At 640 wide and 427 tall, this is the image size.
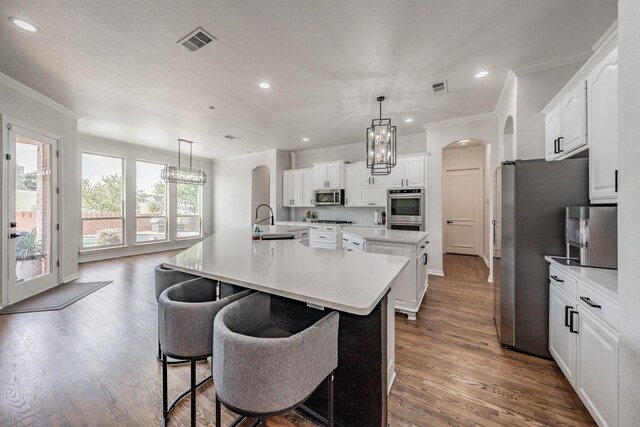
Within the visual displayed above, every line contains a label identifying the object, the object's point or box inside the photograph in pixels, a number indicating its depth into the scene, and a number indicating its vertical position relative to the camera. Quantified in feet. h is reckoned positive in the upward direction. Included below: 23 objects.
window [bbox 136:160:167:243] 21.39 +0.84
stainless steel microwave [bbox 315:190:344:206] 18.85 +1.22
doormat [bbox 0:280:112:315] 10.07 -3.89
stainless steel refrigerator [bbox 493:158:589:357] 6.64 -0.62
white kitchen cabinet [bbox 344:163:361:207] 18.25 +2.14
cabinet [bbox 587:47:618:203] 5.28 +1.93
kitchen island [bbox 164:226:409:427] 3.58 -1.16
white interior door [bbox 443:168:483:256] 21.16 +0.18
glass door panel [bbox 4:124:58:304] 10.62 -0.03
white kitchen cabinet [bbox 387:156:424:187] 15.49 +2.61
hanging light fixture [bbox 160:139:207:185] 16.78 +2.69
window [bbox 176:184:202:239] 24.27 +0.16
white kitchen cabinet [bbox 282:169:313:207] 20.68 +2.18
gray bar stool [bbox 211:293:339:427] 2.79 -1.85
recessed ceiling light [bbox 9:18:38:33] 6.74 +5.28
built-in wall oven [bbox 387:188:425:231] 15.17 +0.26
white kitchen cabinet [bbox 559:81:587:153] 6.31 +2.57
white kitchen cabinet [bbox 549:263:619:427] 4.16 -2.50
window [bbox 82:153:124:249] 18.52 +0.91
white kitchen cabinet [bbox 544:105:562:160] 7.66 +2.63
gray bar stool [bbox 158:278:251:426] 3.90 -1.86
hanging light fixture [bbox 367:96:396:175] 9.89 +2.79
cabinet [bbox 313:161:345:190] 18.81 +2.97
